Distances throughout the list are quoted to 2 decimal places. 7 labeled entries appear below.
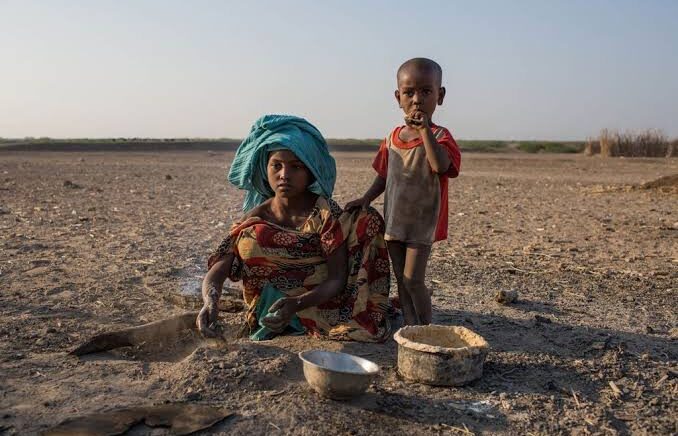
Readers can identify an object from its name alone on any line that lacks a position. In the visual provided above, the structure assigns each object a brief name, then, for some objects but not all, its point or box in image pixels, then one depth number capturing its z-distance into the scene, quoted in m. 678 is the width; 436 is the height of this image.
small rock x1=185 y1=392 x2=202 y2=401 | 3.01
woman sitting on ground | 3.83
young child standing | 3.63
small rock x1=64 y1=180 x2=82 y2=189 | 13.52
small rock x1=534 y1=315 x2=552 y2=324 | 4.34
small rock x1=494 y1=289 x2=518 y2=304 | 4.84
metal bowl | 2.89
